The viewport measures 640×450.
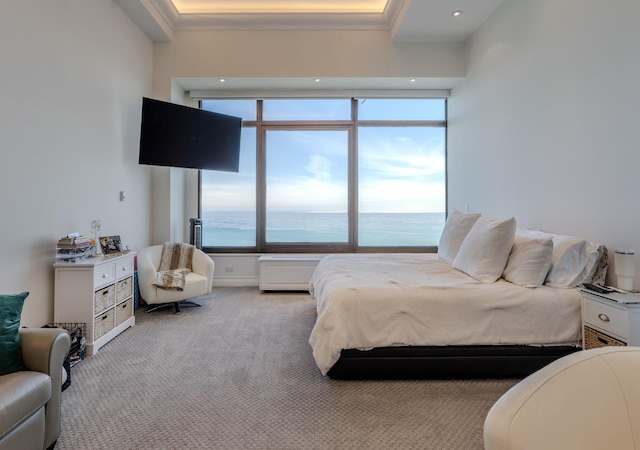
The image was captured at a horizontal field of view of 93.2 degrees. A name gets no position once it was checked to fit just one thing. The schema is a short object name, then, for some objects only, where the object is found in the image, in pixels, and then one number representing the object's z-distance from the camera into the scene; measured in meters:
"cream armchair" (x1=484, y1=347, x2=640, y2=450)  0.67
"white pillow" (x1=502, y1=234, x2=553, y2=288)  2.33
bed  2.11
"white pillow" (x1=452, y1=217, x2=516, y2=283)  2.52
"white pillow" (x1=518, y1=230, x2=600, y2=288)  2.28
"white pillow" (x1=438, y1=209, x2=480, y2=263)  3.24
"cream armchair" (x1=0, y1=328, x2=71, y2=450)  1.29
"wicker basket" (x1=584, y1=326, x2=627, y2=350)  1.89
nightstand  1.81
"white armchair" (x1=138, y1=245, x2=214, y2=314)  3.53
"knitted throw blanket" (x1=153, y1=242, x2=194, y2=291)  3.92
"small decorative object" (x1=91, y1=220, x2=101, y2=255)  3.03
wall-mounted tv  3.69
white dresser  2.60
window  4.98
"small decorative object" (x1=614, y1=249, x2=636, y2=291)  2.06
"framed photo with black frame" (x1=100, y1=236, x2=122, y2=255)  3.07
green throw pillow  1.45
